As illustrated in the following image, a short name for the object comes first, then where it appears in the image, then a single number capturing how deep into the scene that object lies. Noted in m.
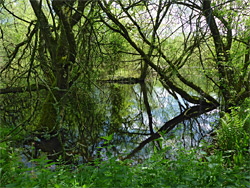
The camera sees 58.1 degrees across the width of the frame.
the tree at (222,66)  4.04
